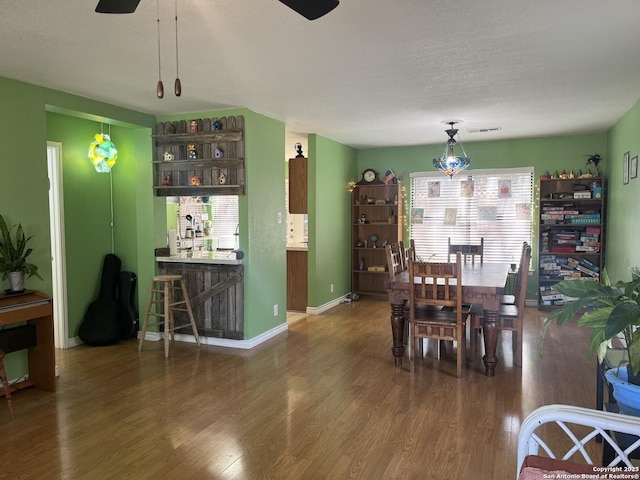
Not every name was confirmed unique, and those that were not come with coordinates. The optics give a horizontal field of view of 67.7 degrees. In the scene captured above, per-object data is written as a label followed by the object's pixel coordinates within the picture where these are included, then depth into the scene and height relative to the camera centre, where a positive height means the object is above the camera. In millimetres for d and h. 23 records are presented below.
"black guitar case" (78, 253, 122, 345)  4914 -954
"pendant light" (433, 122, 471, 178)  5778 +709
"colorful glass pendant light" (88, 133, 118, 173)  4477 +672
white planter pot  3555 -421
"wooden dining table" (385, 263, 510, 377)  3867 -668
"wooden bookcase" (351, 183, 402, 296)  7496 -201
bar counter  4840 -695
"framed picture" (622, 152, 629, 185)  4946 +520
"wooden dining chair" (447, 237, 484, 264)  5949 -376
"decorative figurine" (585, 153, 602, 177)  6391 +782
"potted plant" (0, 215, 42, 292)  3512 -248
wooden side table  3477 -878
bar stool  4547 -801
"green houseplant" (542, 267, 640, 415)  1588 -355
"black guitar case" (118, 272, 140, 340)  5145 -888
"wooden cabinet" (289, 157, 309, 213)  6309 +494
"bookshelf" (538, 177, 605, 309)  6336 -186
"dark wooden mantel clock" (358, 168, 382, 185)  7547 +678
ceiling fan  1715 +786
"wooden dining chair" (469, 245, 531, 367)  4043 -874
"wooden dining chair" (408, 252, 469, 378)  3799 -664
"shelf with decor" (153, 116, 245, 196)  4770 +673
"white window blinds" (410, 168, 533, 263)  6902 +124
